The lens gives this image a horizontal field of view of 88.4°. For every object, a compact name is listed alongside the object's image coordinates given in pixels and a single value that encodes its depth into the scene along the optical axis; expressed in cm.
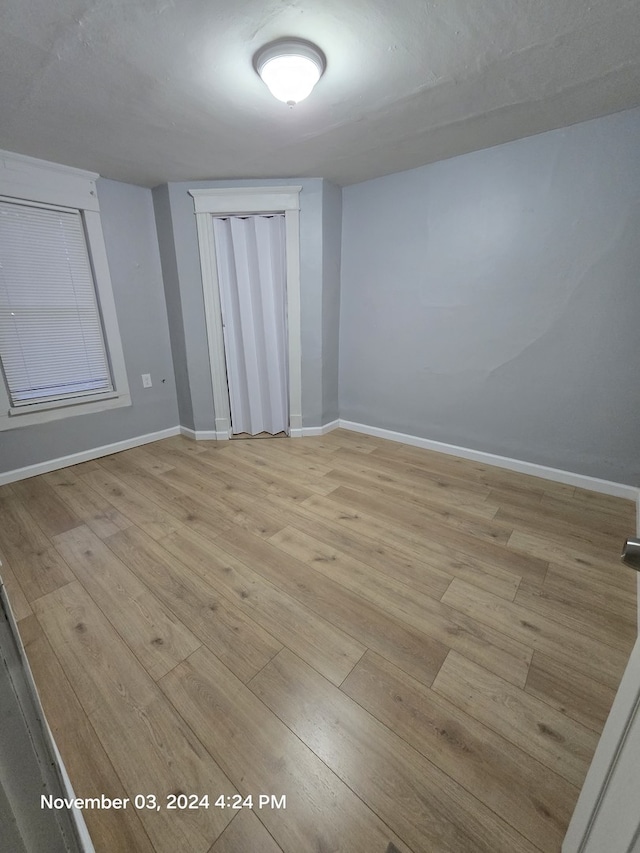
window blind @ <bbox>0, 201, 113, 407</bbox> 231
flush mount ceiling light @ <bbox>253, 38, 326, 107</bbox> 135
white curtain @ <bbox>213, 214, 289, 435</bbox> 288
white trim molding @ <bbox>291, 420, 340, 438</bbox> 335
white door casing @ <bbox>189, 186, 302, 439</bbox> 272
